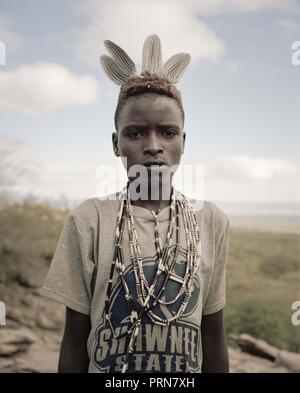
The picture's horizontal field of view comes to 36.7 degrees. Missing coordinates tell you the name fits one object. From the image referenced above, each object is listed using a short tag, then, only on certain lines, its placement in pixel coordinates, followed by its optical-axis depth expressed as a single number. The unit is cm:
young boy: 168
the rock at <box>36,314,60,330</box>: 723
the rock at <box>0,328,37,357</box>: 588
